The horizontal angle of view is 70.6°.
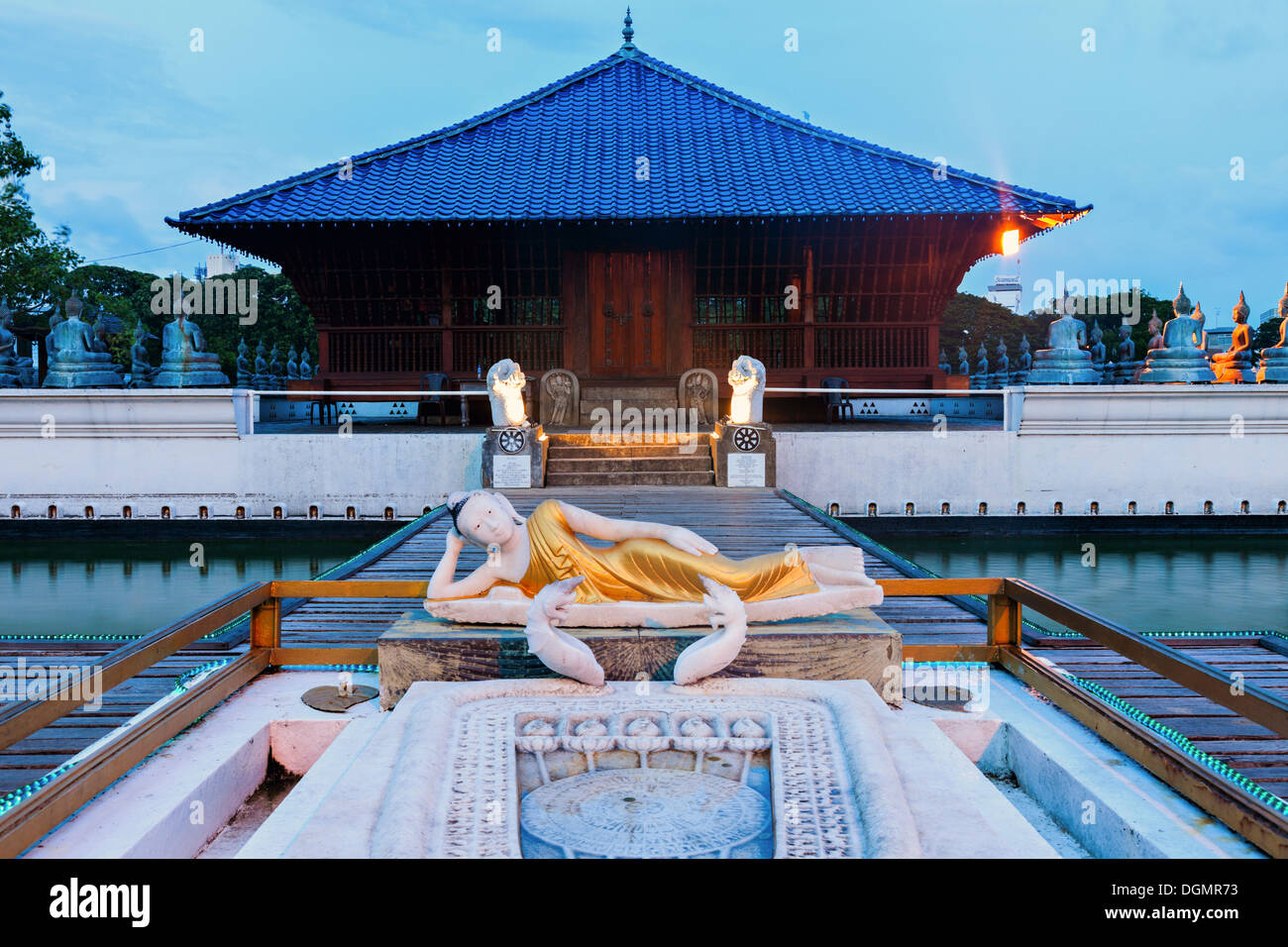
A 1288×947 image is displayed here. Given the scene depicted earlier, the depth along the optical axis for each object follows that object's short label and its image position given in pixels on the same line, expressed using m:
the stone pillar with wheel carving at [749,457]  10.77
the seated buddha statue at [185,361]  12.27
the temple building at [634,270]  14.45
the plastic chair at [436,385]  14.69
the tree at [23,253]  20.16
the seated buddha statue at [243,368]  17.41
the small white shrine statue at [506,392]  10.63
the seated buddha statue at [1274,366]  12.19
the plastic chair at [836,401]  14.45
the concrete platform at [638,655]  3.79
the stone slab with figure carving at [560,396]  13.05
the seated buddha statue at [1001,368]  19.53
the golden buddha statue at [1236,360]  13.59
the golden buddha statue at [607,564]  3.98
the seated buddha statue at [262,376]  18.62
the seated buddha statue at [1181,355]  12.23
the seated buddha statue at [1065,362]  12.33
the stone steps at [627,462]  10.86
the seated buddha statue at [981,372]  21.59
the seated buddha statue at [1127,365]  14.43
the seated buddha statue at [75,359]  11.86
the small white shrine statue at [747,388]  10.63
